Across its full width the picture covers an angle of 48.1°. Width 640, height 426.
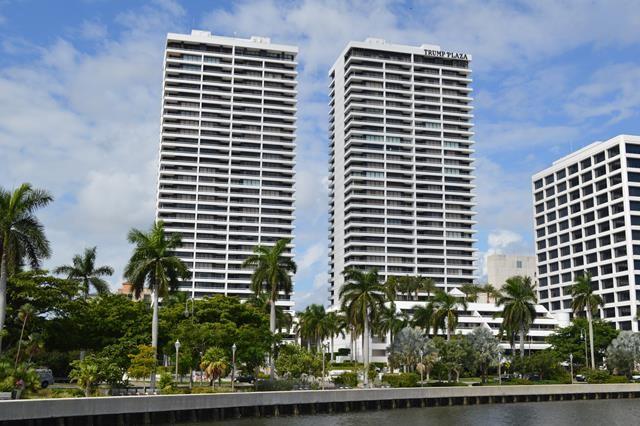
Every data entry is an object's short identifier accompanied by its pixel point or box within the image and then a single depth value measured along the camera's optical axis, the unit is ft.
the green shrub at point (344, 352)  563.07
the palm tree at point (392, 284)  518.78
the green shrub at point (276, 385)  255.29
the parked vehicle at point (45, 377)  232.65
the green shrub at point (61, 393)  182.60
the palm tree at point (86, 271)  319.06
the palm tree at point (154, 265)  237.86
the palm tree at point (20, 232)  206.90
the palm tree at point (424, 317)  402.21
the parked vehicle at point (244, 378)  306.76
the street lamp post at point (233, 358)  236.43
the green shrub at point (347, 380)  304.91
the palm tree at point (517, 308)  372.99
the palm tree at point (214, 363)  231.71
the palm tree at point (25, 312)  230.27
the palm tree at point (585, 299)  409.28
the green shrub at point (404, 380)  304.09
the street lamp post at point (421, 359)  305.67
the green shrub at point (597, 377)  340.39
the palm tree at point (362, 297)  321.01
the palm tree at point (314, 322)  440.86
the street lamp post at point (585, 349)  413.59
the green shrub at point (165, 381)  212.43
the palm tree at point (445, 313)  381.19
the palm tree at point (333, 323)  447.42
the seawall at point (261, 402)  163.73
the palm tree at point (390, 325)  414.17
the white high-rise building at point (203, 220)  628.69
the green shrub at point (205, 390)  219.61
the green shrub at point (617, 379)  338.34
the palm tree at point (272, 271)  288.10
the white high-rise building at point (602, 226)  554.46
